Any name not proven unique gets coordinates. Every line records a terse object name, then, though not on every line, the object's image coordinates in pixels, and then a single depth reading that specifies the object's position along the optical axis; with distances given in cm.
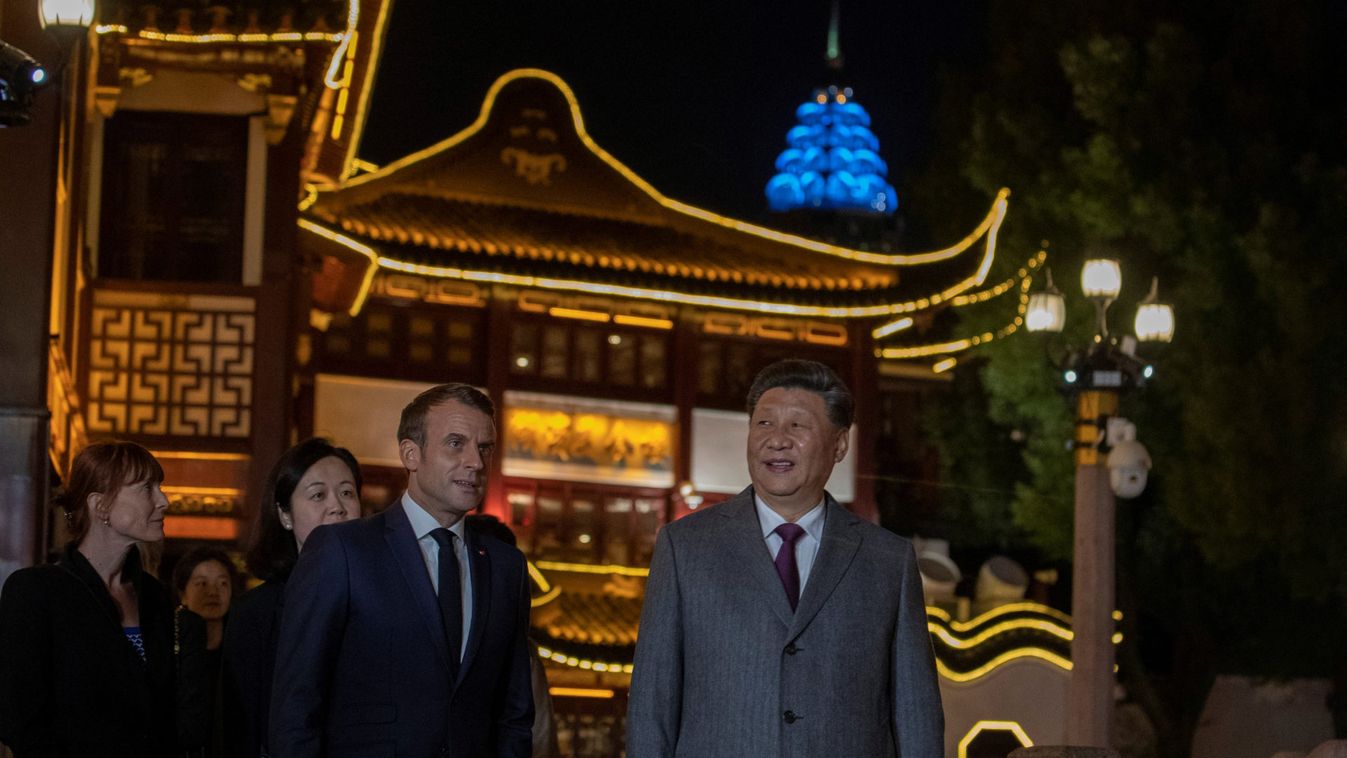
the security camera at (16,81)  846
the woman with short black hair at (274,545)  566
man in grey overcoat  484
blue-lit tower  5231
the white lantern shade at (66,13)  961
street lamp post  1627
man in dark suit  495
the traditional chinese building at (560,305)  1591
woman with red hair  521
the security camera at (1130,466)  1614
